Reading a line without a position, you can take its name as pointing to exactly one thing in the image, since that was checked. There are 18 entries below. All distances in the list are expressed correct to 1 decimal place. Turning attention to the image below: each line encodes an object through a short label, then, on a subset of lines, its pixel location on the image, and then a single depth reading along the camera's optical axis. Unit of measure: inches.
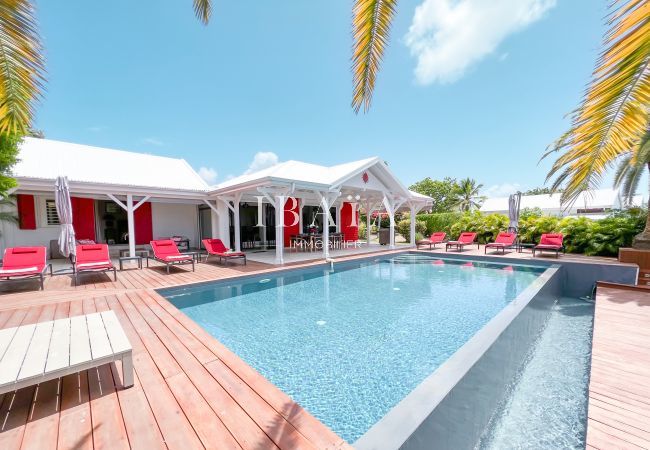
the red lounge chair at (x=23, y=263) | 234.8
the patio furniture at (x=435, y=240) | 560.7
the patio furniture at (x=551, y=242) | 416.8
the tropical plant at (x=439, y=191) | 1565.2
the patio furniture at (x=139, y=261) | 320.5
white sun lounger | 78.4
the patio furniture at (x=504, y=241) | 478.8
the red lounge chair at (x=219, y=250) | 367.9
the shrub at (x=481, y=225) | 616.4
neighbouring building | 974.0
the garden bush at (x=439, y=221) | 754.6
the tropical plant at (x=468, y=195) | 1331.2
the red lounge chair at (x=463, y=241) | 529.7
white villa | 373.1
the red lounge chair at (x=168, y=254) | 322.6
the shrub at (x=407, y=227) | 830.5
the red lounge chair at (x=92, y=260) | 266.7
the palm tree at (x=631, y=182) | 374.7
